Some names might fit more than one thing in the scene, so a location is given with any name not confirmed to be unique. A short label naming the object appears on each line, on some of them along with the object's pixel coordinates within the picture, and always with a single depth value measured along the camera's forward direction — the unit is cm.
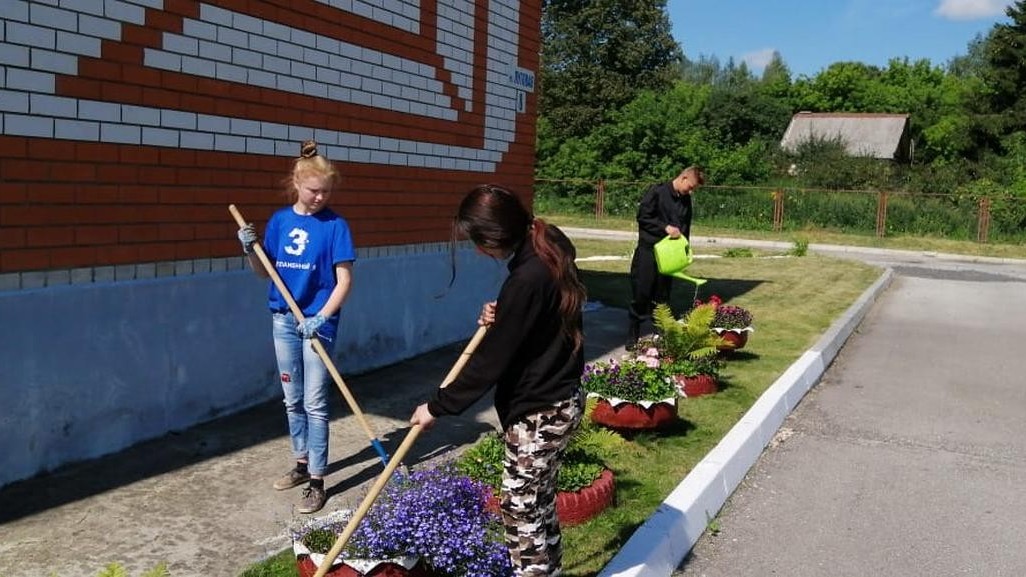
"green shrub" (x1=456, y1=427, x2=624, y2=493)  411
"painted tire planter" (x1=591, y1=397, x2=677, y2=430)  551
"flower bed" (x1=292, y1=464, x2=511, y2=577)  297
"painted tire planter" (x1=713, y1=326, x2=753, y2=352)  810
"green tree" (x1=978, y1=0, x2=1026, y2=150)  4119
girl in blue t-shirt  433
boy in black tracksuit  823
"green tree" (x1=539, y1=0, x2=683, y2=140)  5428
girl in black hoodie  292
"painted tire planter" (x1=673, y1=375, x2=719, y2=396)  682
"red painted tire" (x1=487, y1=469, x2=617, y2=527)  412
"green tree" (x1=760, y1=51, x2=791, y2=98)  7469
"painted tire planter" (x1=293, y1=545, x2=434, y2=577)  298
